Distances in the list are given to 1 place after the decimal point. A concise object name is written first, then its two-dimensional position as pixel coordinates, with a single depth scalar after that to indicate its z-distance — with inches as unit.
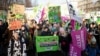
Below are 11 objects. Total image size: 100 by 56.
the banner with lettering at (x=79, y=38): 192.0
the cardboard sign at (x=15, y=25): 184.6
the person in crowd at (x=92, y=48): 204.9
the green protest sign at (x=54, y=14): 191.4
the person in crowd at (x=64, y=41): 186.4
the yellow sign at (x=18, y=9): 186.2
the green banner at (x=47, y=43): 183.9
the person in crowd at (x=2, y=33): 178.3
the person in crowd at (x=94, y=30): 208.5
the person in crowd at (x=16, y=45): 183.6
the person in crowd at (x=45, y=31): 184.0
